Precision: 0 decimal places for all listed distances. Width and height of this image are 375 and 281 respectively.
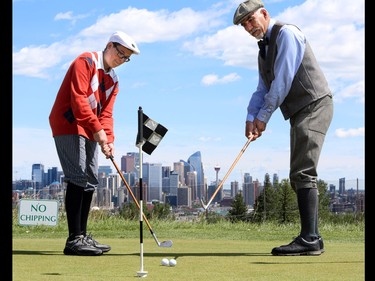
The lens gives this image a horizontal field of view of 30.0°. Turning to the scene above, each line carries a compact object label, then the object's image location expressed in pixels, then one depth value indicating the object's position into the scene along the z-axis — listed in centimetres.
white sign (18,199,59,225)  1182
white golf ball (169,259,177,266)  550
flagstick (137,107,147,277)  494
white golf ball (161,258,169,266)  555
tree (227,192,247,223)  2708
